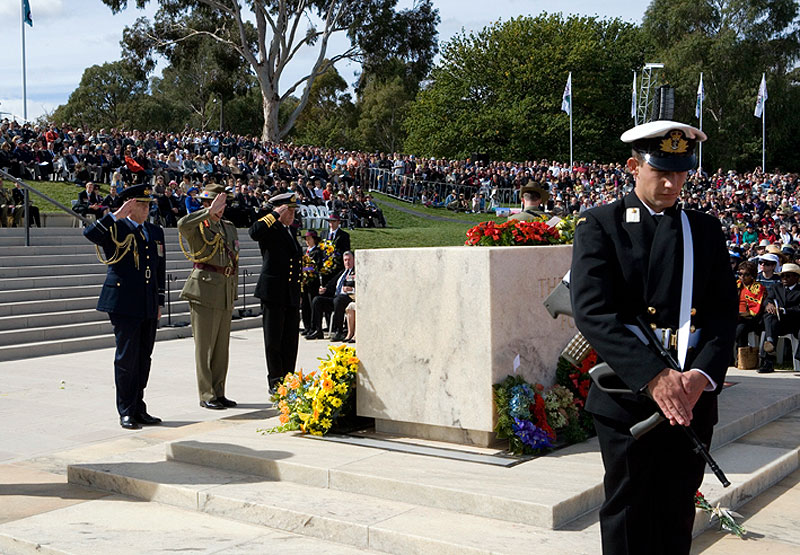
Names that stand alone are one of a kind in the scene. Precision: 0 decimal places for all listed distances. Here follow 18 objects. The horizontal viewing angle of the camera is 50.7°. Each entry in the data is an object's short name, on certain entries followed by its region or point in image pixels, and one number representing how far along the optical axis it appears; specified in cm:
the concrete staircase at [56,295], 1237
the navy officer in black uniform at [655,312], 299
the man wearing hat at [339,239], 1397
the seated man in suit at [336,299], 1335
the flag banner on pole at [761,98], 4606
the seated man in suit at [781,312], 989
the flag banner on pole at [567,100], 4384
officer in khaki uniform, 780
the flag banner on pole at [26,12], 3653
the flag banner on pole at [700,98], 4406
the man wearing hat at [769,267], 1190
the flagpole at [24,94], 3699
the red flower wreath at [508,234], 606
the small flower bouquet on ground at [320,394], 610
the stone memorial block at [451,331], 550
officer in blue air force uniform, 726
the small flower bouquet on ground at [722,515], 455
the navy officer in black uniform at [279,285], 828
